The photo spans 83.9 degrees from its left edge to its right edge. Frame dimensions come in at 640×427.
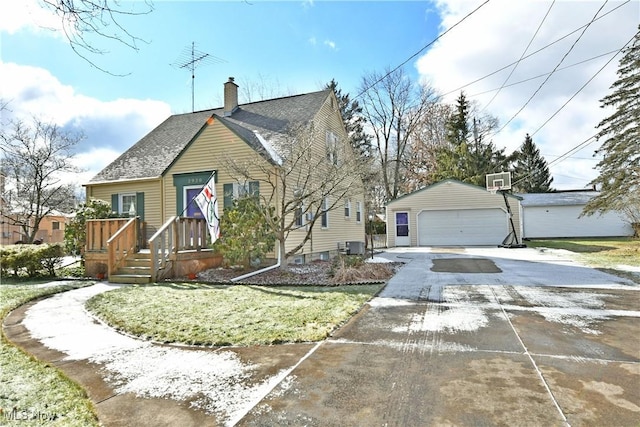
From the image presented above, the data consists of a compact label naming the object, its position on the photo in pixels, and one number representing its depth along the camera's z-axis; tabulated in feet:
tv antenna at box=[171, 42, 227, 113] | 57.98
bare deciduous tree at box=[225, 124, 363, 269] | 32.35
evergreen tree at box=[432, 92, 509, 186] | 97.60
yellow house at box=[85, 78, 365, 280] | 37.81
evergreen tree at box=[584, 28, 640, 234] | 53.01
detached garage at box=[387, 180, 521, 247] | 67.26
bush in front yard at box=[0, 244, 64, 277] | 31.14
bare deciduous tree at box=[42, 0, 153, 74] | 10.09
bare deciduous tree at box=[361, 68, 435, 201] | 100.63
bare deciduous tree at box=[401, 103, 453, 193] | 106.11
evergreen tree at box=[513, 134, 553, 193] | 131.75
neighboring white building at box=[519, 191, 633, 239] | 88.94
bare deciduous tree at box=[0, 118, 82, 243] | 56.80
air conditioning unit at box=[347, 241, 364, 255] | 44.05
